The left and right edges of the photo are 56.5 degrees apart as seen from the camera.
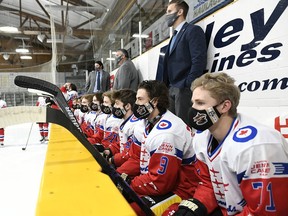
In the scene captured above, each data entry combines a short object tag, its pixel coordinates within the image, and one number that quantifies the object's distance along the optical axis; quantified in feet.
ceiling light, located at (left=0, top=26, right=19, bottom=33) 29.90
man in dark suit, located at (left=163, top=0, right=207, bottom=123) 6.86
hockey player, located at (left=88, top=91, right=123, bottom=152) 8.89
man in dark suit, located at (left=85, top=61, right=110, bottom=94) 17.89
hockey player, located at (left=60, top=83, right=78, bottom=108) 22.18
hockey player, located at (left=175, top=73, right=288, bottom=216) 2.80
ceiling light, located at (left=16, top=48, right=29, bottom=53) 44.29
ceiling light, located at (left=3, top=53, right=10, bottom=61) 41.81
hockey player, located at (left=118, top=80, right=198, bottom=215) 4.23
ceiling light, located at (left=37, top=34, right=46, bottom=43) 36.23
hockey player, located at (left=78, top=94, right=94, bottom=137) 13.62
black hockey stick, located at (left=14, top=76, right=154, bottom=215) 2.59
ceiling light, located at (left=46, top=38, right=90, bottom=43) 23.04
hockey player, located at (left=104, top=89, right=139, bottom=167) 6.95
